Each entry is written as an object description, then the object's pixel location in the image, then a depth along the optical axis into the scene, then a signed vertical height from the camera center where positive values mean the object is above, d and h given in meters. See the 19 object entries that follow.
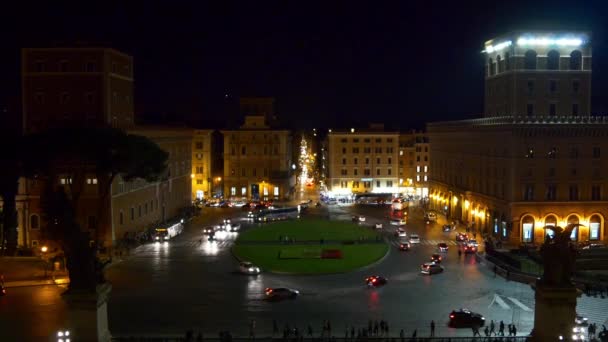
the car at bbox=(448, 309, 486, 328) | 30.80 -7.31
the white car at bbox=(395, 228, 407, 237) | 58.28 -6.72
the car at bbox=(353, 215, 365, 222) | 67.62 -6.42
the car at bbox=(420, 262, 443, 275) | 42.31 -7.00
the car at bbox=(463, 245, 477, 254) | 49.59 -6.82
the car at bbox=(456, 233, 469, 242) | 55.12 -6.70
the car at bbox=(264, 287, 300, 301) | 35.66 -7.18
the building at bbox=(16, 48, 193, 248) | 48.97 +2.99
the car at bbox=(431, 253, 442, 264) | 45.38 -6.88
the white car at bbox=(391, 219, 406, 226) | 65.56 -6.56
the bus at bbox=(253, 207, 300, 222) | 69.12 -6.33
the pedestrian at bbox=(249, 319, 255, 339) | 28.70 -7.31
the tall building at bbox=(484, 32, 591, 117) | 58.59 +6.51
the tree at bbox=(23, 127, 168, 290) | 40.59 -0.35
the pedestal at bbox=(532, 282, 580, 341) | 21.92 -4.91
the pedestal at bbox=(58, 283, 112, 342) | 21.73 -5.02
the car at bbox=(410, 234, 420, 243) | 54.58 -6.74
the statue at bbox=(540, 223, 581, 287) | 22.00 -3.30
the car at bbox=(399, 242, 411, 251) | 50.97 -6.85
